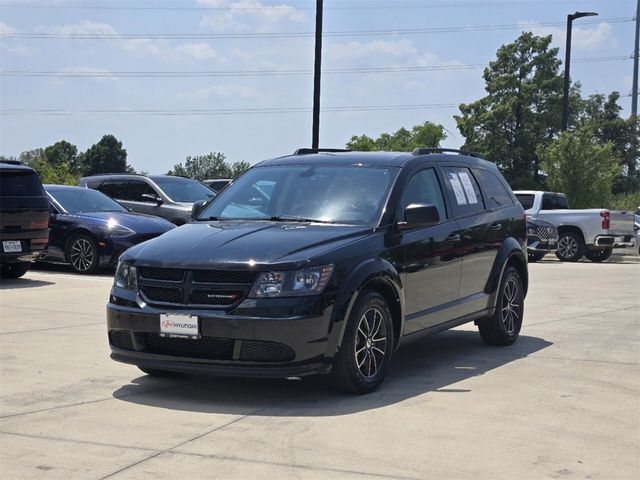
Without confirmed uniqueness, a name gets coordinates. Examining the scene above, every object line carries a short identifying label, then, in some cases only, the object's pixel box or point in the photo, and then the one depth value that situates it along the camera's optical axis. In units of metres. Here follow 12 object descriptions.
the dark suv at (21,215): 13.48
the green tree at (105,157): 104.62
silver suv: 18.98
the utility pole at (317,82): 24.11
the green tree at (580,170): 36.72
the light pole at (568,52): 34.38
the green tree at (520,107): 71.31
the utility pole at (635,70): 68.96
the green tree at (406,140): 89.38
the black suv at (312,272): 6.07
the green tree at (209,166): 120.31
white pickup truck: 23.41
